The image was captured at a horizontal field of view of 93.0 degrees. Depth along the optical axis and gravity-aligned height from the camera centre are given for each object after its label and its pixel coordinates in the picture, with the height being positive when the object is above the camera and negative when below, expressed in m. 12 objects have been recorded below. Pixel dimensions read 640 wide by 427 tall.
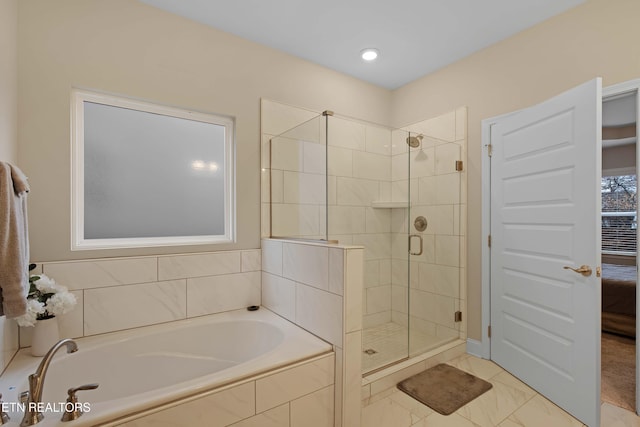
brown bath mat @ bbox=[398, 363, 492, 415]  1.95 -1.21
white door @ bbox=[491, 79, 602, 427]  1.75 -0.21
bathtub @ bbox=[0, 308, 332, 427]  1.24 -0.80
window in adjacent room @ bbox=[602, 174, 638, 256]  4.55 +0.02
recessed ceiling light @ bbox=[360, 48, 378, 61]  2.58 +1.39
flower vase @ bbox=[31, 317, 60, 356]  1.61 -0.67
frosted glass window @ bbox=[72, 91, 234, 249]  1.99 +0.28
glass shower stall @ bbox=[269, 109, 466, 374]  2.50 +0.04
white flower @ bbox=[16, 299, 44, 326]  1.52 -0.51
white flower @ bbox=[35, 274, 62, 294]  1.60 -0.39
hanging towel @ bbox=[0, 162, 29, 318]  1.07 -0.14
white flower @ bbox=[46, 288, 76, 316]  1.60 -0.48
